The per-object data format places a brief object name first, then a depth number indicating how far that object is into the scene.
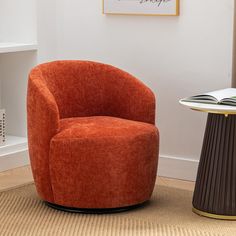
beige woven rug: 4.17
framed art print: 5.28
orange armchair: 4.39
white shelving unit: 5.78
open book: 4.31
